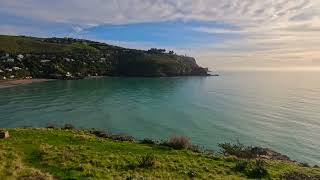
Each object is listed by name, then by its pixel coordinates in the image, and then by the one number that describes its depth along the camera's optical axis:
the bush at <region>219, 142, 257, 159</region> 20.81
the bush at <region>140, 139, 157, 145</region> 19.72
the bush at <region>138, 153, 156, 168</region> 14.02
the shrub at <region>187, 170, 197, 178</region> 13.39
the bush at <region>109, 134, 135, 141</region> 21.13
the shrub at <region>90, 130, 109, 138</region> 22.05
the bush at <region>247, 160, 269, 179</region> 14.15
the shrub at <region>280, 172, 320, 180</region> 13.95
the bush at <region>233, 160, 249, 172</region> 14.70
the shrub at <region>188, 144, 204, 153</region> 18.79
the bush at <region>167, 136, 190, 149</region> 18.61
